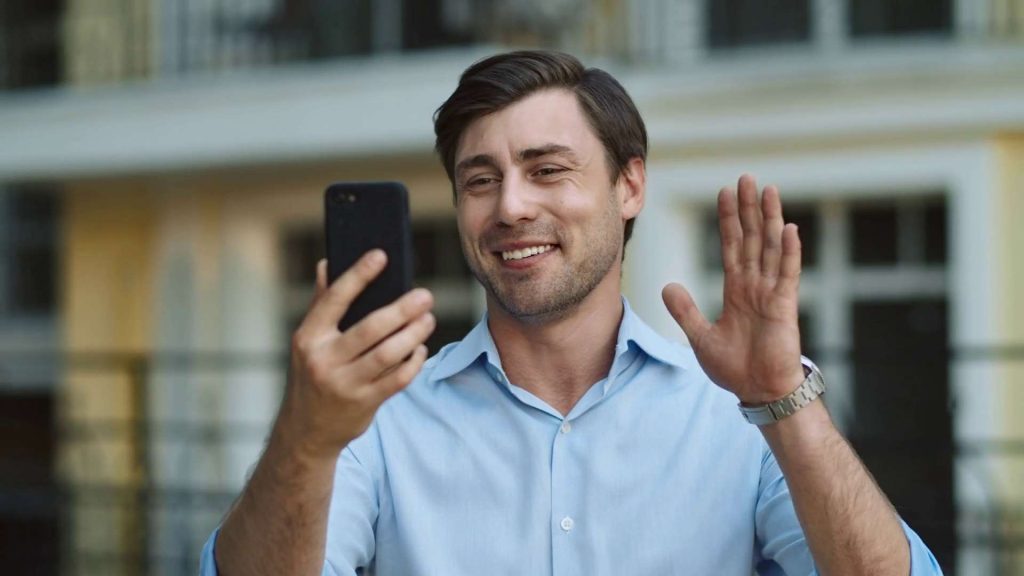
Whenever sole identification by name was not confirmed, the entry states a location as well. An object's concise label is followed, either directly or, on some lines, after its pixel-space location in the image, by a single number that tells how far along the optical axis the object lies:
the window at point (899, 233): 7.11
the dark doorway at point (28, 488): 8.21
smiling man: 1.75
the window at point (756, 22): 7.43
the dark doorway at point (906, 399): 6.76
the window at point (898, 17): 7.11
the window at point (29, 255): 9.93
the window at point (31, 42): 9.73
